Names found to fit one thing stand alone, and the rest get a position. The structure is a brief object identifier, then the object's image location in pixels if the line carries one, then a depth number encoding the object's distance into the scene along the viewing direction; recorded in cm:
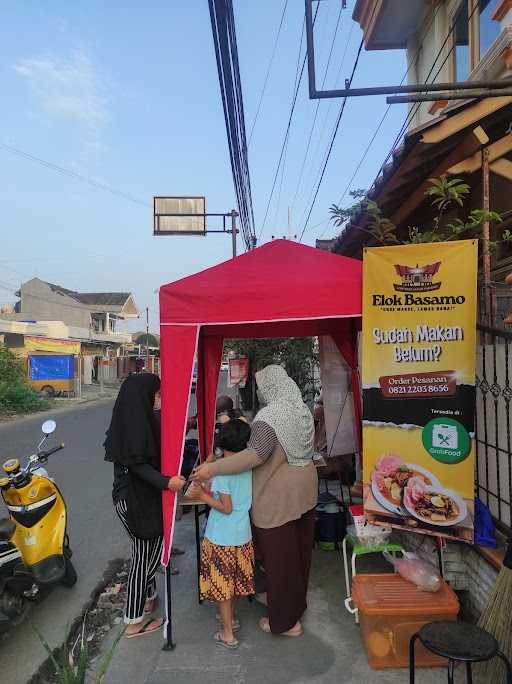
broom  223
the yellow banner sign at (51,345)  2664
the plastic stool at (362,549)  334
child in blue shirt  307
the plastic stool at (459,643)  188
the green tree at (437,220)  344
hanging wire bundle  442
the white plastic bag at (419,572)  297
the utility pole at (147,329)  4254
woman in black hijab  311
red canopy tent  324
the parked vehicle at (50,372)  2381
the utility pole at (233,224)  1564
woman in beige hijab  313
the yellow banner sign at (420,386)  304
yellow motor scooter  330
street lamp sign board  1436
